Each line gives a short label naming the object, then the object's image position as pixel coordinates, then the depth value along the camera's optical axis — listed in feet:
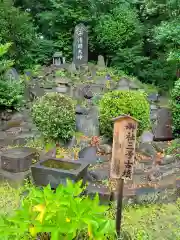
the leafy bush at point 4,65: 19.98
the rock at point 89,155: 14.80
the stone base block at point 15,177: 13.17
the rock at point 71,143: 16.20
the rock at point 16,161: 13.54
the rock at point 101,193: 11.63
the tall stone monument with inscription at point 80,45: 31.93
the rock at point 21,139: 16.63
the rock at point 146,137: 17.09
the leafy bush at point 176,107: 17.04
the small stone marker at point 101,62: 32.58
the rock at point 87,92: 23.37
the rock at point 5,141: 16.63
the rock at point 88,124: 17.19
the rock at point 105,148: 15.44
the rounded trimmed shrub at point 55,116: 15.25
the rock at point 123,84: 24.73
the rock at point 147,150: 15.55
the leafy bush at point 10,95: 19.28
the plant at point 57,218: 6.78
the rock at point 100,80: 26.88
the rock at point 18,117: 19.42
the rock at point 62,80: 25.29
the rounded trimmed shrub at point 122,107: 15.15
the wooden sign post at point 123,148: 9.39
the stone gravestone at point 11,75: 21.24
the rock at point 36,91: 23.06
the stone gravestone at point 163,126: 17.46
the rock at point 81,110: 18.53
